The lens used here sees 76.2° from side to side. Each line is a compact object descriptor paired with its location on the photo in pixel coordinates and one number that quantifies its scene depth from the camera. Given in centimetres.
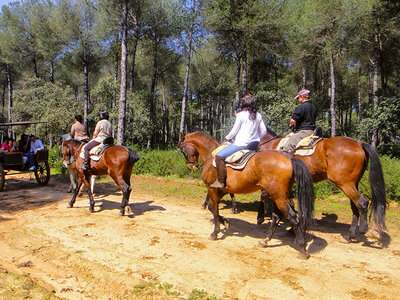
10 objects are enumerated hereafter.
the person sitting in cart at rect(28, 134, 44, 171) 1009
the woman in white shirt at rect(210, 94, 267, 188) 489
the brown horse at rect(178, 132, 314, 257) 427
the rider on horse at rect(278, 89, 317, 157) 584
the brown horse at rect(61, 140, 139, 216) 662
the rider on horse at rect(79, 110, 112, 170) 718
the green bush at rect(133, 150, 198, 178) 1232
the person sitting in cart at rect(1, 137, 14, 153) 1105
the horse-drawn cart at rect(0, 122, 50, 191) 950
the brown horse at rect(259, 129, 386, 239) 498
